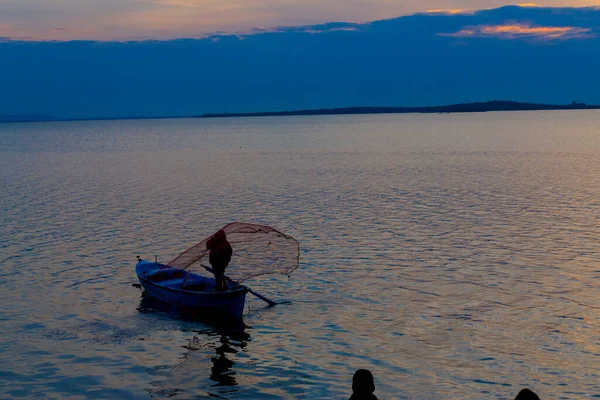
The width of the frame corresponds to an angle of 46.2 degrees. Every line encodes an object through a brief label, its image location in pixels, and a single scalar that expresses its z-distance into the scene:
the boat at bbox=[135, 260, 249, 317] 25.81
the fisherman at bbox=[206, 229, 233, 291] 26.12
